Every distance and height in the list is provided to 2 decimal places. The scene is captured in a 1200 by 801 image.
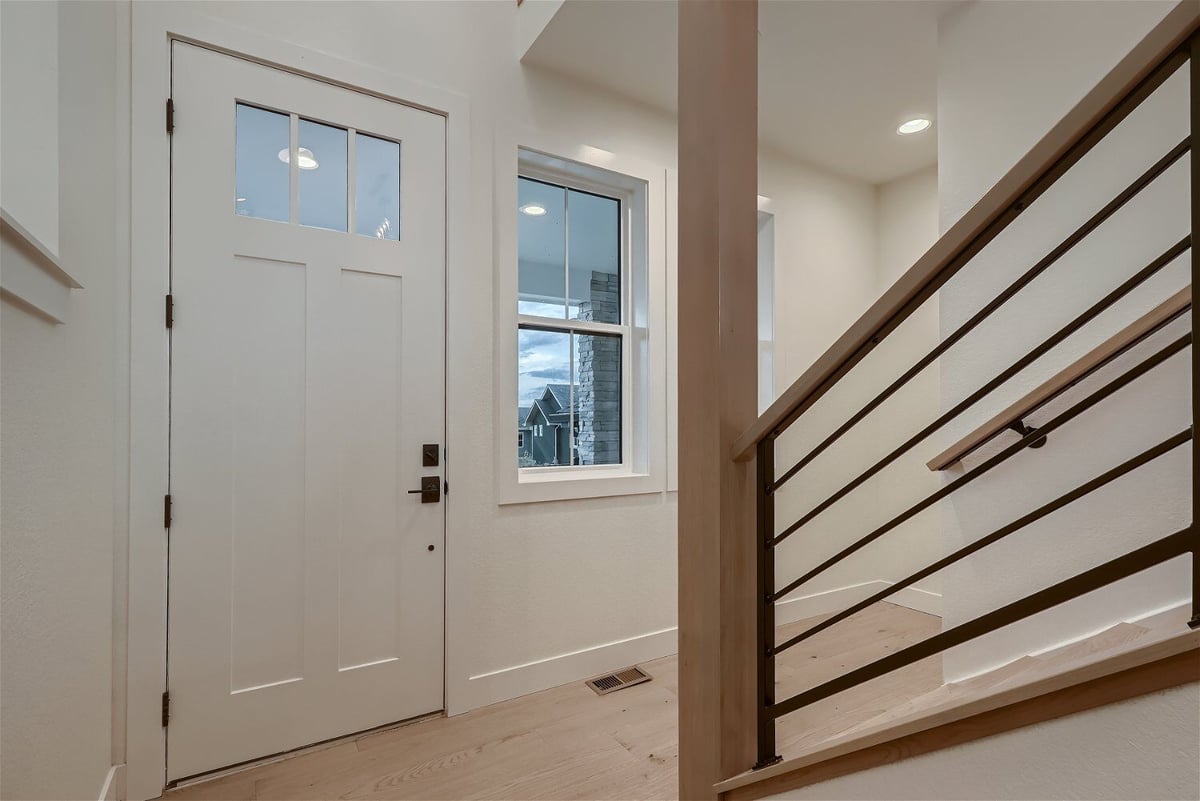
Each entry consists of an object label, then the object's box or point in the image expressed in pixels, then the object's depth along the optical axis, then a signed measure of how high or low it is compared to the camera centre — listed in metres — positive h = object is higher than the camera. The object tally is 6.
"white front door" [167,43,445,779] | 1.99 -0.01
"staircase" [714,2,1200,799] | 0.72 -0.16
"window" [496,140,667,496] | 2.67 +0.39
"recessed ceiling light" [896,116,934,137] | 3.10 +1.42
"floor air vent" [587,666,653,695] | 2.61 -1.18
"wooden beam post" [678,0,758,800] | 1.38 +0.05
